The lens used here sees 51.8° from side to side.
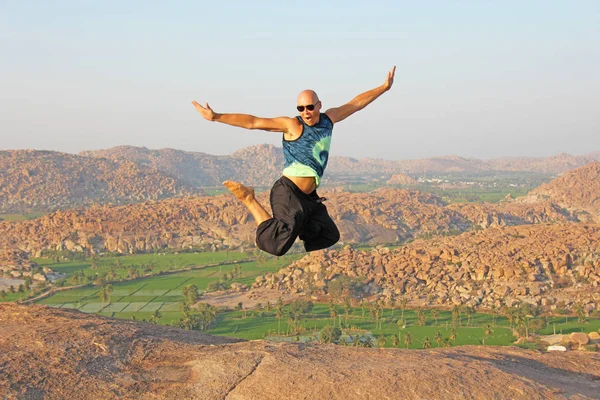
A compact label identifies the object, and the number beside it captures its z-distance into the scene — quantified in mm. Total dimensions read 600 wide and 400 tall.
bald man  9328
